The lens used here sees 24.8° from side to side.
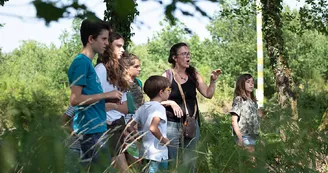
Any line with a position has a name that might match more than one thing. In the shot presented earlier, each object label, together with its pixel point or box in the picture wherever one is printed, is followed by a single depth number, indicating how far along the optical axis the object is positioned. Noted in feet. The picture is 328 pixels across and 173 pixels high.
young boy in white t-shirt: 19.46
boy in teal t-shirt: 15.70
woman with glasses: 21.47
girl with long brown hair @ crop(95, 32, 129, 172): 18.84
